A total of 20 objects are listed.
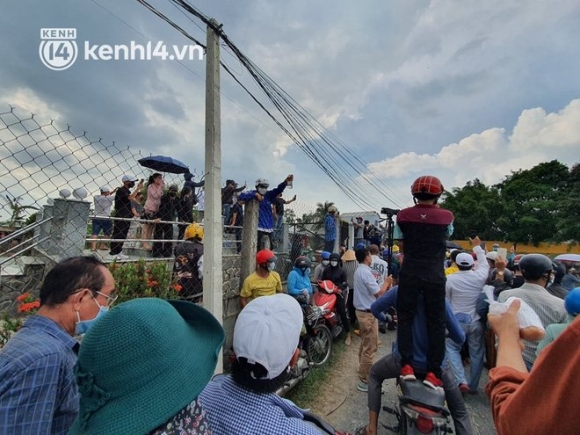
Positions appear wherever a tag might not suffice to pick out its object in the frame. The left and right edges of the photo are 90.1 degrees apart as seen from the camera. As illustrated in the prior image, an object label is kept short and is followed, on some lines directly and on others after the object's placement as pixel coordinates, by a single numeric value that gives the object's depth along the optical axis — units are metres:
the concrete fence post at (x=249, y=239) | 4.32
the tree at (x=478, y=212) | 30.88
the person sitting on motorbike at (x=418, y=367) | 2.34
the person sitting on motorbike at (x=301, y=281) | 4.76
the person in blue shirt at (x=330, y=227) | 7.64
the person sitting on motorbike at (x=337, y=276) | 5.58
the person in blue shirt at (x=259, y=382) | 1.12
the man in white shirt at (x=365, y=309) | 4.06
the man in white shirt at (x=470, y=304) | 3.92
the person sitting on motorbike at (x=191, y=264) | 3.96
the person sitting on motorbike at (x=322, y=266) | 6.12
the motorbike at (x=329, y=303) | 4.83
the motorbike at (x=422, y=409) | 2.04
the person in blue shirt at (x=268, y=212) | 4.87
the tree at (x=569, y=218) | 23.61
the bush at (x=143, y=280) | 2.74
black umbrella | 5.47
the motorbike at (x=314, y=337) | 4.30
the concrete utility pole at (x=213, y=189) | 2.80
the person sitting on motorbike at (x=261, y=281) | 4.03
